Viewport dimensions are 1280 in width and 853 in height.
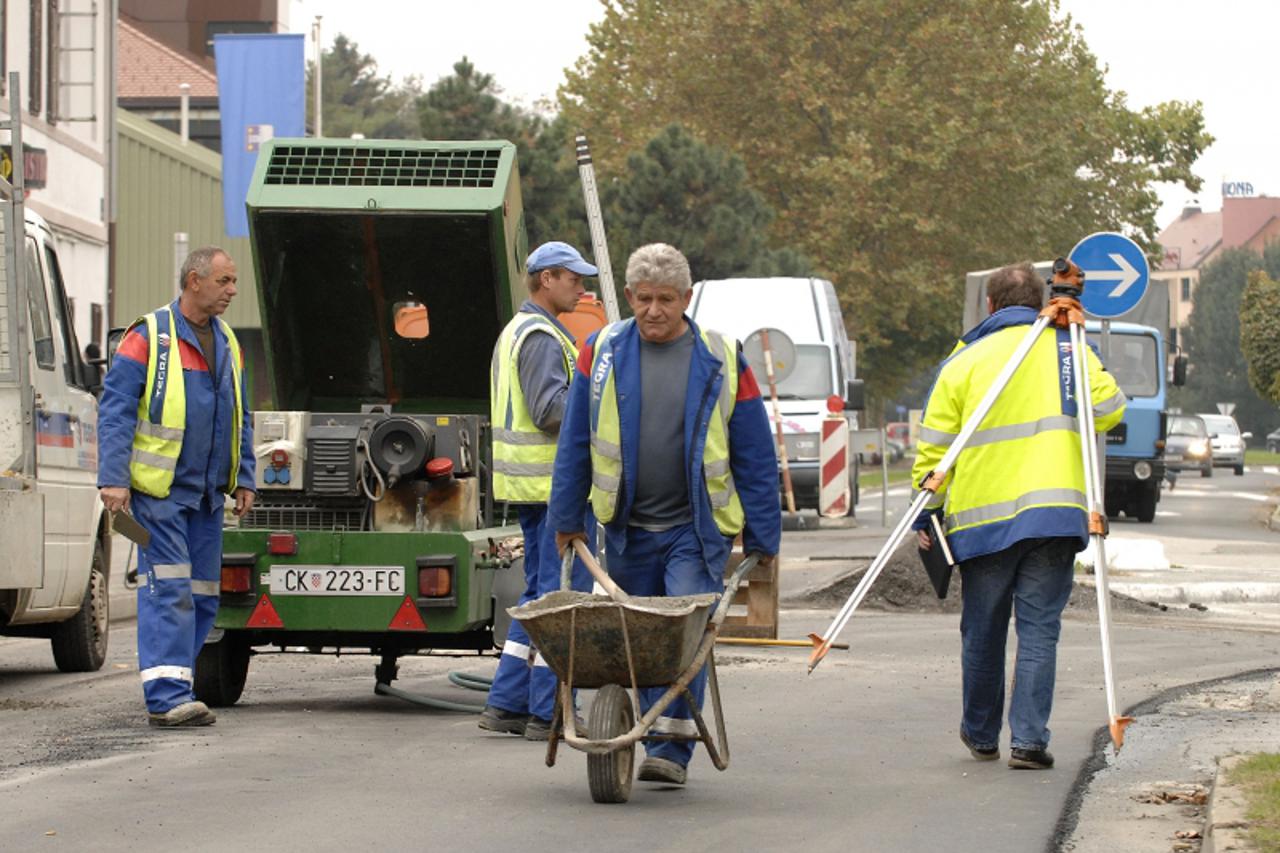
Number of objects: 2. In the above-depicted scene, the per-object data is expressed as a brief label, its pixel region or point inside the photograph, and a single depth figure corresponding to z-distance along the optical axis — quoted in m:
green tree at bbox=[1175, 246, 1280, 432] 116.81
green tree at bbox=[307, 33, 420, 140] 105.31
